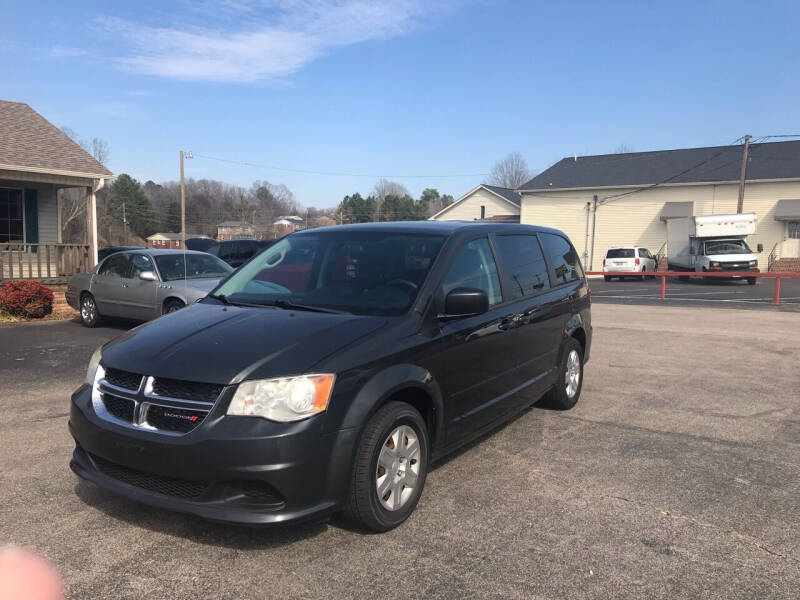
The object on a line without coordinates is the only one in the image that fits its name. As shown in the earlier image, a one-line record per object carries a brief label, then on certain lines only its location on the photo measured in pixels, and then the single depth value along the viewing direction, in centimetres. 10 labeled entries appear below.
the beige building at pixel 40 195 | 1515
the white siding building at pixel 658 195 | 3562
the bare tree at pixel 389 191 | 10950
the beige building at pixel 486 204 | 5559
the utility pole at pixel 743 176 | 3440
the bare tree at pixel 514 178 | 9396
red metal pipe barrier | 1716
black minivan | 306
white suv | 3173
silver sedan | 1041
